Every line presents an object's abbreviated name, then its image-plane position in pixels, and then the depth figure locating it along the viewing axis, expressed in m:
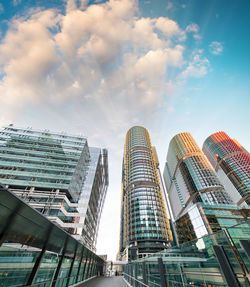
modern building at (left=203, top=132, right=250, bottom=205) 103.31
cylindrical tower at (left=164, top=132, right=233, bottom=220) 83.62
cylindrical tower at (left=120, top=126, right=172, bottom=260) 62.38
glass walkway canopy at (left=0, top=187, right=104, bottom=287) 4.91
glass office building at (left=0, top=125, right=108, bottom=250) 47.16
